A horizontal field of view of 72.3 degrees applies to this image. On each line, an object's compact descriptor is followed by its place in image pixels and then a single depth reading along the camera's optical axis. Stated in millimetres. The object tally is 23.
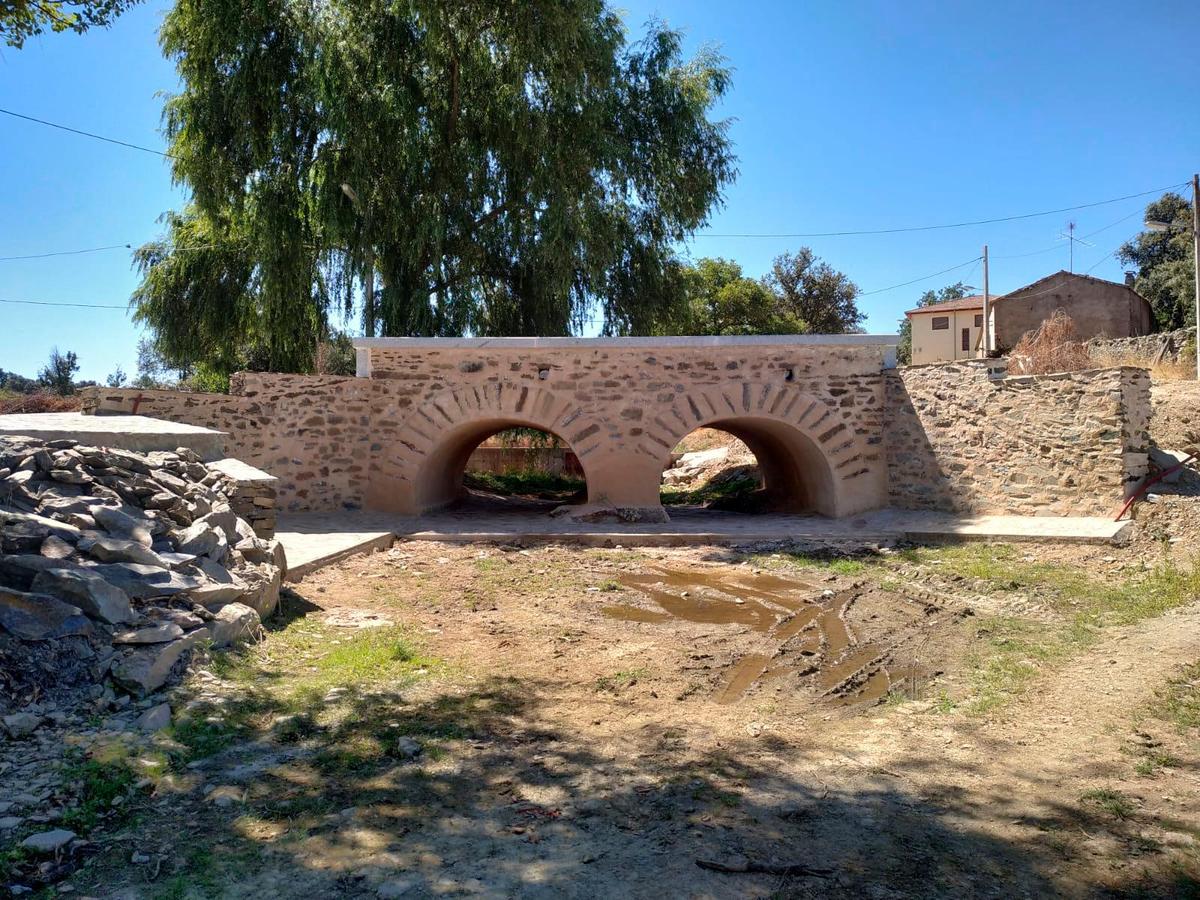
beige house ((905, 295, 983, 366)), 34969
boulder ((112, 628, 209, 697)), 4043
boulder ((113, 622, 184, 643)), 4281
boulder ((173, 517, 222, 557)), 5344
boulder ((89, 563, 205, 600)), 4613
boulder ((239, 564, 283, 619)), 5406
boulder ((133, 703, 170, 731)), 3703
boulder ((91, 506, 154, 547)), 5047
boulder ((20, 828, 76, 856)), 2674
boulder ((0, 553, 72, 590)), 4324
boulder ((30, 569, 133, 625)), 4301
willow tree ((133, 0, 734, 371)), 13891
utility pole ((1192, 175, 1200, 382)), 16781
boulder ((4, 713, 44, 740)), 3467
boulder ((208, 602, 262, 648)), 4770
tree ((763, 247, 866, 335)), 31969
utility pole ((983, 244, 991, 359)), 25770
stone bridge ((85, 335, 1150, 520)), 11102
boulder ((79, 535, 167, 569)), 4746
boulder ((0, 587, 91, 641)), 4062
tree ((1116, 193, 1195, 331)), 26516
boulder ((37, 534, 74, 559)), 4543
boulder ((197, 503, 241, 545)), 5910
